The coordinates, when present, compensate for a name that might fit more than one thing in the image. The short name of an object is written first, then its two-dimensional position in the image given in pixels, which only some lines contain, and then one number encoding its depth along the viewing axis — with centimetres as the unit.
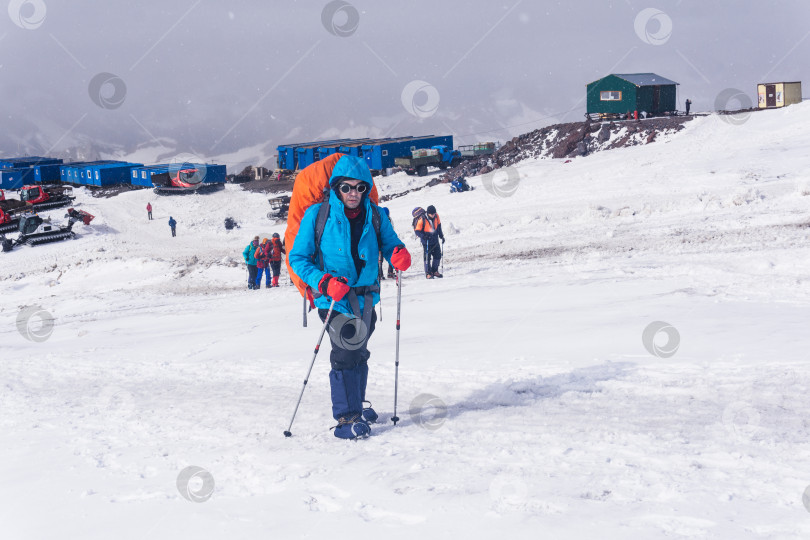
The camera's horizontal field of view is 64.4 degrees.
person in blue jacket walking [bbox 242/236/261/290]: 1622
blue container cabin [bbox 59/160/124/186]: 5716
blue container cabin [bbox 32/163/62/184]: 5978
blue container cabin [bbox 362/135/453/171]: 5044
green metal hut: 4397
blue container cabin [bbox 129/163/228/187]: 5045
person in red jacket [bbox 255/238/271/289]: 1633
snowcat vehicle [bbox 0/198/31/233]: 3316
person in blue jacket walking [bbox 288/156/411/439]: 446
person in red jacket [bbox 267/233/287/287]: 1667
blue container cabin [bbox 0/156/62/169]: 6744
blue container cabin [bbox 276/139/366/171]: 5816
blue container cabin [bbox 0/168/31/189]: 5600
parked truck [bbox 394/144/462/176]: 4781
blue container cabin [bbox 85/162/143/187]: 5603
